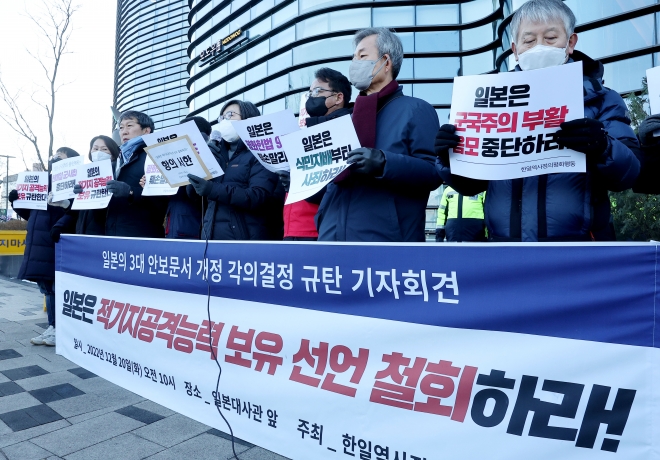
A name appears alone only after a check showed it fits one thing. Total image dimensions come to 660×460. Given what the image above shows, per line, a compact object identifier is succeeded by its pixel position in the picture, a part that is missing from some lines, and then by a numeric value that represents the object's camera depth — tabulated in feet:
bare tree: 33.53
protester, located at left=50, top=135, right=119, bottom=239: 13.97
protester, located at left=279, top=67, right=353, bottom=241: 9.64
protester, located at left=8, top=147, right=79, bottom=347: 14.70
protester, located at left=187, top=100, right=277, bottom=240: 10.64
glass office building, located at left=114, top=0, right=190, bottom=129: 183.83
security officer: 17.98
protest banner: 4.47
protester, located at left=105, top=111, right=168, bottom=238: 13.37
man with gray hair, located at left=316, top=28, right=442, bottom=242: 7.18
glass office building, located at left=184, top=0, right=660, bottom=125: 48.42
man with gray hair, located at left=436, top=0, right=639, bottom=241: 5.88
